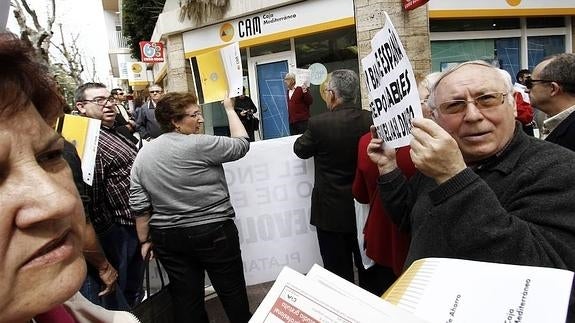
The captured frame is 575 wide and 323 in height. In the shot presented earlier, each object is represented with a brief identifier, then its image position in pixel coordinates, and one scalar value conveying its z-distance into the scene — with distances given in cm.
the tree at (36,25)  1033
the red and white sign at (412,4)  695
